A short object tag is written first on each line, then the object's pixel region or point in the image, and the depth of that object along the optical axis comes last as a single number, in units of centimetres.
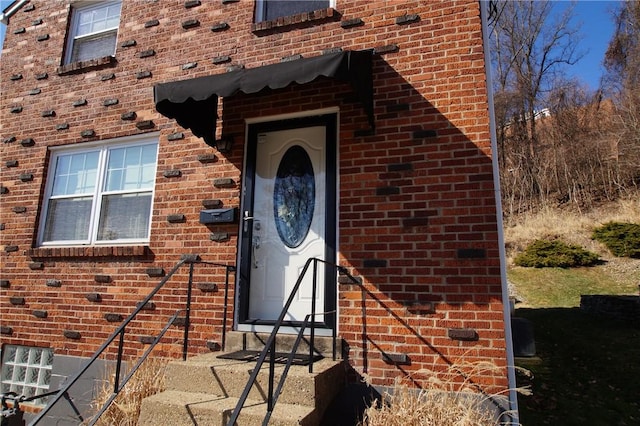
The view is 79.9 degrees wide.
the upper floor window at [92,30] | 580
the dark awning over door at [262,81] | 326
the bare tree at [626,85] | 1535
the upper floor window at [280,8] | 475
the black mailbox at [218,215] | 418
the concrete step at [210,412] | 258
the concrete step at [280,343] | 359
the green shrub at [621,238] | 1116
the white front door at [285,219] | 399
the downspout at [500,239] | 311
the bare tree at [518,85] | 1925
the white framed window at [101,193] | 487
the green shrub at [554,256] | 1147
